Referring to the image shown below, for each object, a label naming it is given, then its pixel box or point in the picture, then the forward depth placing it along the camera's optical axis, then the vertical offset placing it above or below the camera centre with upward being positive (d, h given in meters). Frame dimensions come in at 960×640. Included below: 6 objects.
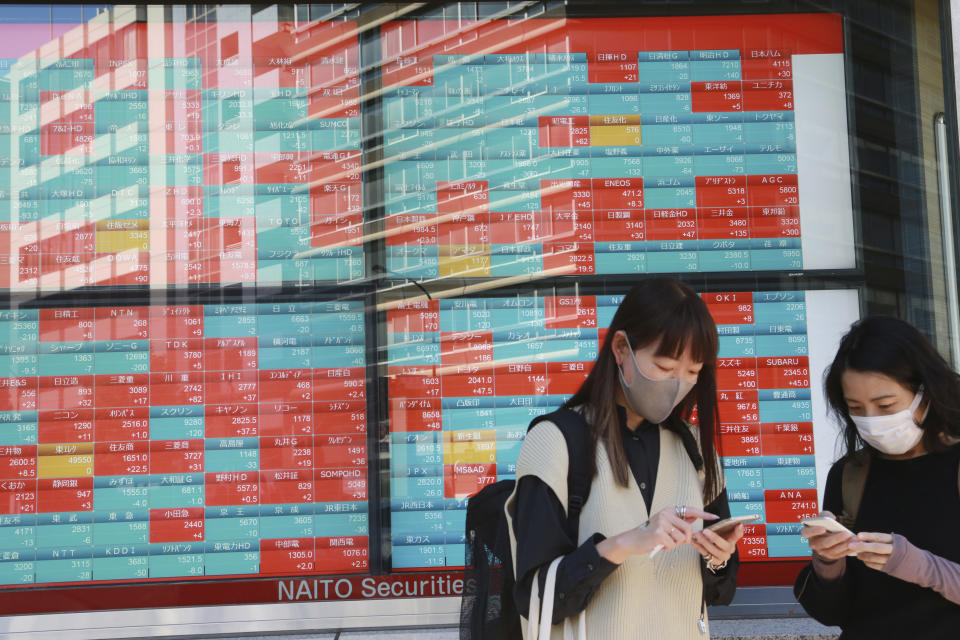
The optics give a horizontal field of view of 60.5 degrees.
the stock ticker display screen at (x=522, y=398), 4.00 -0.10
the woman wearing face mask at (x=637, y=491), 2.06 -0.31
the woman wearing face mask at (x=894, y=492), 2.30 -0.37
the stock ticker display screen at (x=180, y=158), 4.02 +1.14
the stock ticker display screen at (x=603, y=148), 4.10 +1.15
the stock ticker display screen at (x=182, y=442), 3.92 -0.25
